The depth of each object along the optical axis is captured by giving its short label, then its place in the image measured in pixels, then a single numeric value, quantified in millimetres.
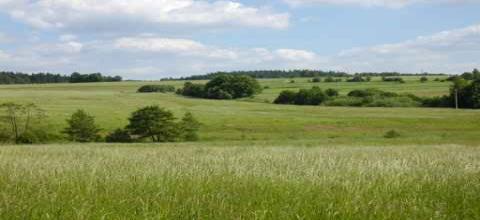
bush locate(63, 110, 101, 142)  71750
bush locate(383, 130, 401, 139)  58812
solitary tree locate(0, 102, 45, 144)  76500
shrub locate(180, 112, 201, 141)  70838
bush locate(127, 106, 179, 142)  72062
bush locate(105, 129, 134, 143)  70694
